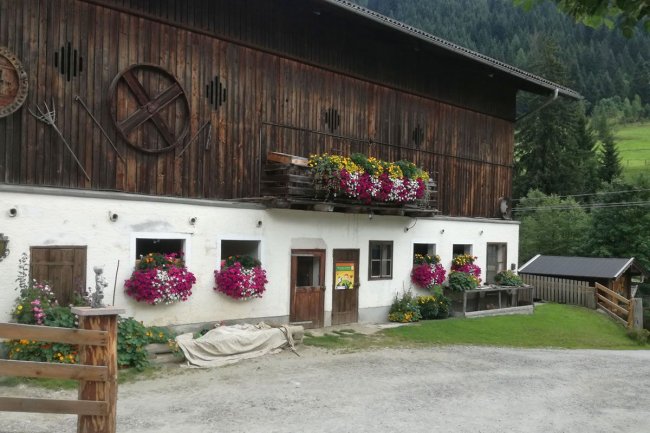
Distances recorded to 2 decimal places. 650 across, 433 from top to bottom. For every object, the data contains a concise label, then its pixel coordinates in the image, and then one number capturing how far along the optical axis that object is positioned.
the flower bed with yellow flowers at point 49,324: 9.37
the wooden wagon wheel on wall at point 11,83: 10.16
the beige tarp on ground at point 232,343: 10.88
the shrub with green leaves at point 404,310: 16.91
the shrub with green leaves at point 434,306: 17.77
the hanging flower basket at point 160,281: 11.40
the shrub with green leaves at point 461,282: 18.73
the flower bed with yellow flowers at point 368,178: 14.06
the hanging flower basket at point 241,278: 12.85
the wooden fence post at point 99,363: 5.35
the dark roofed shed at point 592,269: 26.34
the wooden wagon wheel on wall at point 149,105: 11.78
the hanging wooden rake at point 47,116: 10.65
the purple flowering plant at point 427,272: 17.83
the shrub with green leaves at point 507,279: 20.98
